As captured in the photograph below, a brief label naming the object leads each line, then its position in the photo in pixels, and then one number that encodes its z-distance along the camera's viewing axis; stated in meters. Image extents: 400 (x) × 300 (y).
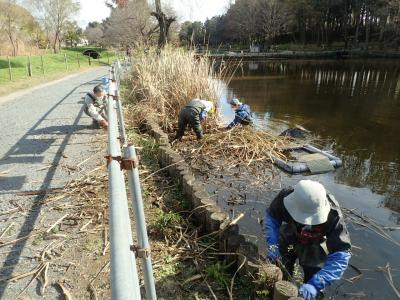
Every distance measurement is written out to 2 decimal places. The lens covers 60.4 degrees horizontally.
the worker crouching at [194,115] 7.36
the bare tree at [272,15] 47.88
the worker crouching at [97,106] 6.92
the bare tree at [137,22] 15.88
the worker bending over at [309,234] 2.80
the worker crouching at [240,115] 8.44
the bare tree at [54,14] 44.56
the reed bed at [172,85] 8.81
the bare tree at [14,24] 29.86
